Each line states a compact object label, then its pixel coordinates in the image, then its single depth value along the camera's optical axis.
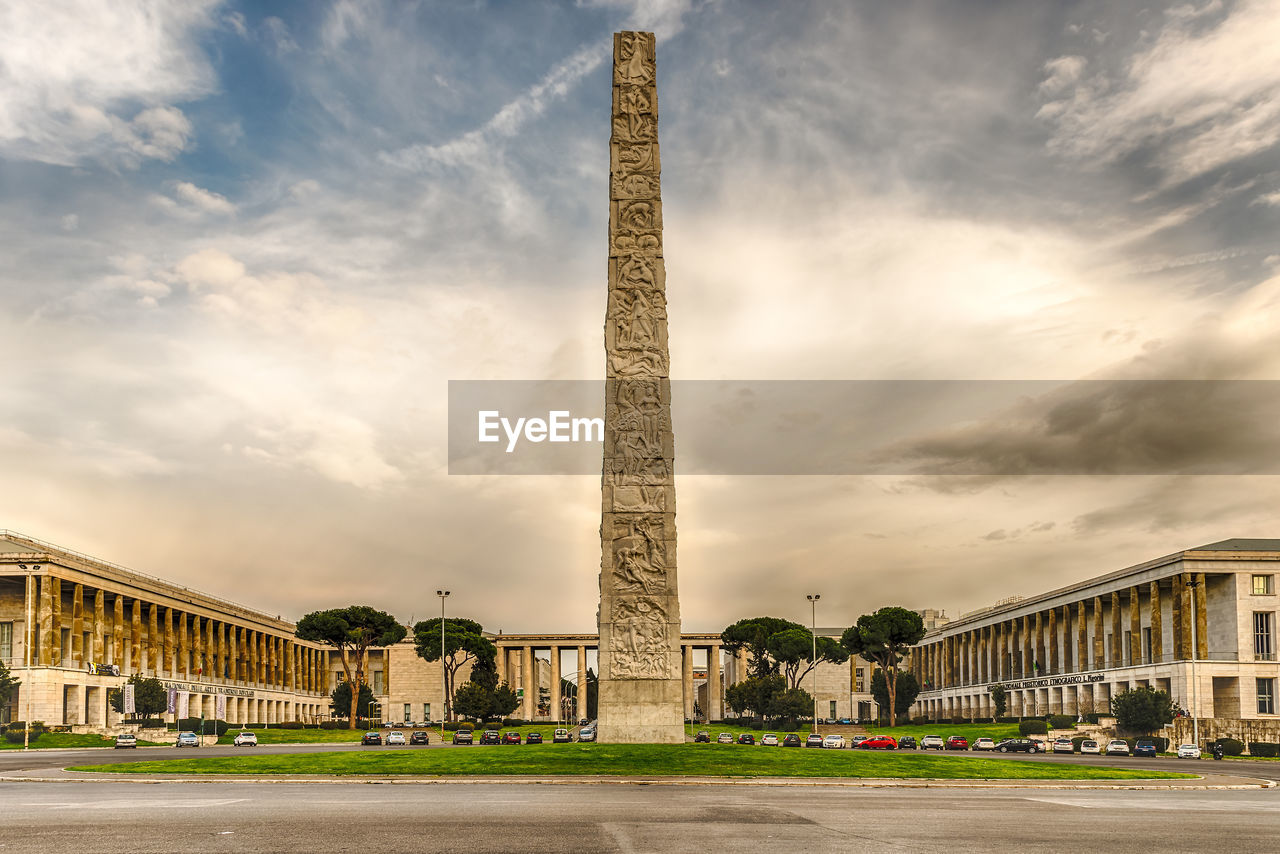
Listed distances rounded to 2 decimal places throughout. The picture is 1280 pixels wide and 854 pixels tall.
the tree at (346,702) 151.75
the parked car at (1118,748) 77.38
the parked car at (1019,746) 86.44
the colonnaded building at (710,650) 96.00
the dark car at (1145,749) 74.25
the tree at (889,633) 124.62
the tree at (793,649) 132.88
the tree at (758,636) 140.62
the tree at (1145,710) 88.31
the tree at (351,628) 126.38
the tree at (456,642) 134.00
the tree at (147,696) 100.44
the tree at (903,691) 154.38
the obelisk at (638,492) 45.34
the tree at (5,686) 87.86
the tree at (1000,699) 131.62
